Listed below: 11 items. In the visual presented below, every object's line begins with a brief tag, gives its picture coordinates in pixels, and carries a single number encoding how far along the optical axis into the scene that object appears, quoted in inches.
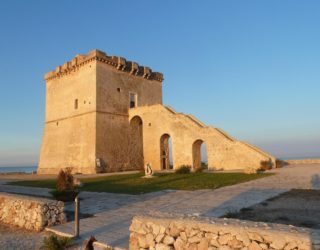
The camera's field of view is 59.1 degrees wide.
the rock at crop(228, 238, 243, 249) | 142.2
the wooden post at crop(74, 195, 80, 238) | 241.3
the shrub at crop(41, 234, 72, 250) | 211.9
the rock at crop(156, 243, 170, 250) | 171.9
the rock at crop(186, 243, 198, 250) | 159.3
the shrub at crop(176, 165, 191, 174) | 784.9
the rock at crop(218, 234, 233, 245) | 146.9
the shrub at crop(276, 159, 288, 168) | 863.3
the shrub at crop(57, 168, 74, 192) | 400.8
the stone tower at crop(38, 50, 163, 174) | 1016.9
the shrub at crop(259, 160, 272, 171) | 782.5
